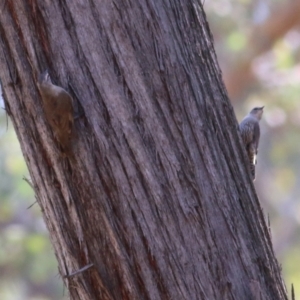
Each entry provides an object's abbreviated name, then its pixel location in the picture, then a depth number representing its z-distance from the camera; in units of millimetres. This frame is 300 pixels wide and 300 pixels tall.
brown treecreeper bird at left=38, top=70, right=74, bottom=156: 8759
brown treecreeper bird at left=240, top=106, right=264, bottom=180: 9005
